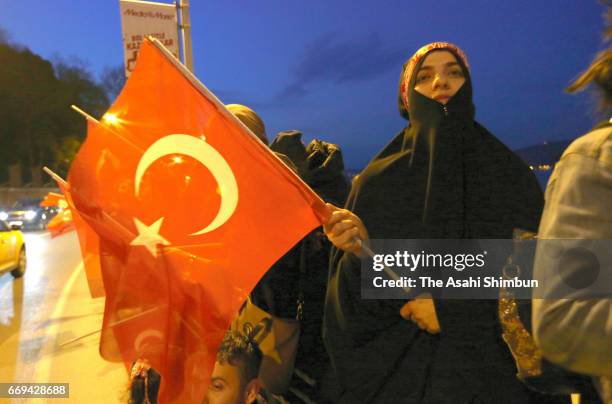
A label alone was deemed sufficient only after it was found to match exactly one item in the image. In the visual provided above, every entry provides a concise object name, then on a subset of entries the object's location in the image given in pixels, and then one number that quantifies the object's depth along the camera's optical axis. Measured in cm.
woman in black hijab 172
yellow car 1012
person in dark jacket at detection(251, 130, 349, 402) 220
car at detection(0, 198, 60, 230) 2614
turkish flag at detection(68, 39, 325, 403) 181
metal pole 796
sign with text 640
